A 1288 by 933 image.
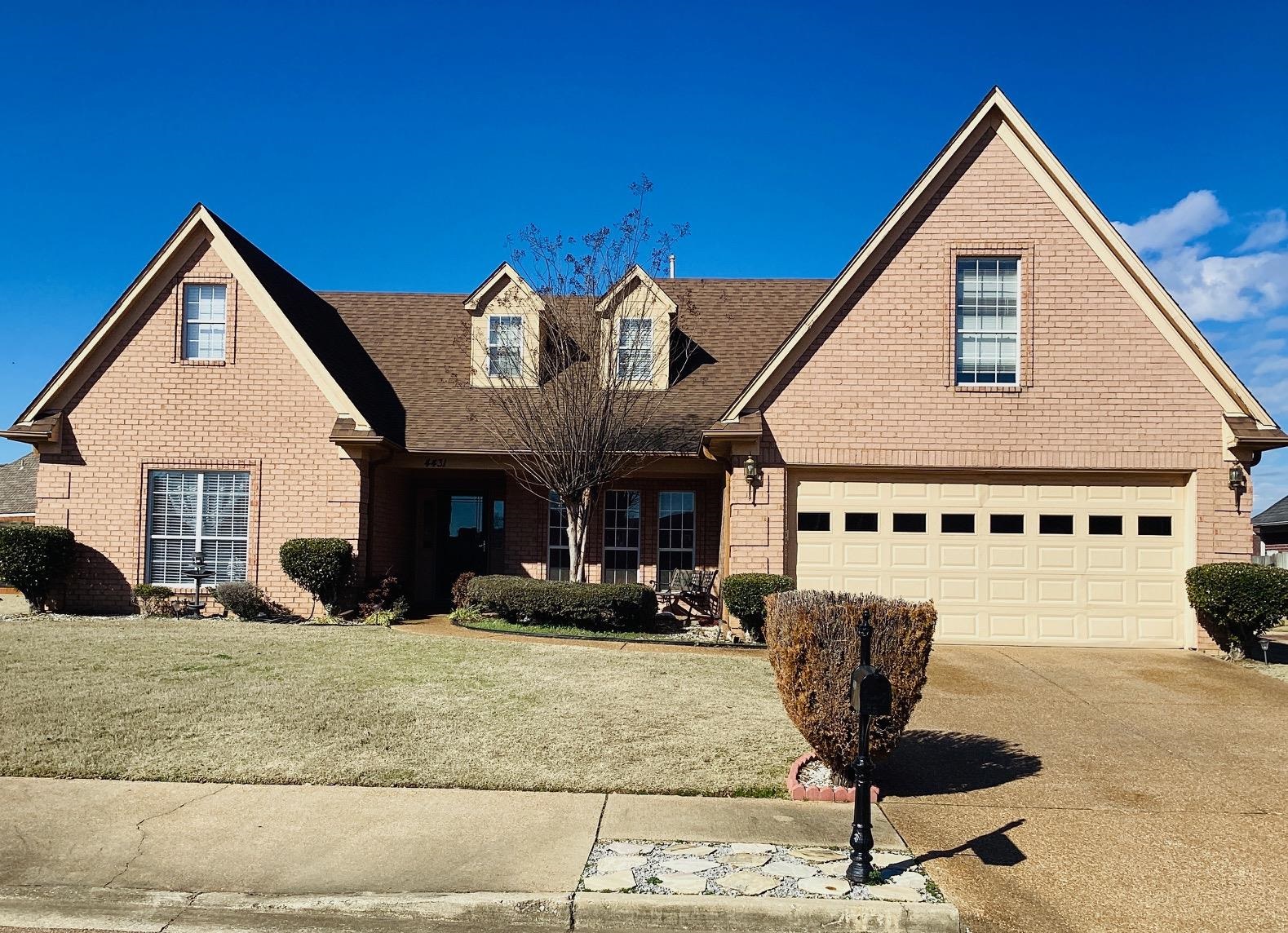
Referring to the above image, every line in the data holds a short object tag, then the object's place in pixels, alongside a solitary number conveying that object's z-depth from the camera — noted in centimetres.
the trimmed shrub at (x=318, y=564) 1524
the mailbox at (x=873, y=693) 546
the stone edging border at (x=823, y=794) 665
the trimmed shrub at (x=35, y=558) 1514
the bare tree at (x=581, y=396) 1562
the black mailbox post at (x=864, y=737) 516
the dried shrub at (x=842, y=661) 636
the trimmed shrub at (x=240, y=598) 1537
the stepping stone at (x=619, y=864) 529
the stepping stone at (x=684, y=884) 498
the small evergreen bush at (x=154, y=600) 1565
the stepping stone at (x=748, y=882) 500
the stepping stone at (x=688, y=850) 550
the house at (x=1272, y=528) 3359
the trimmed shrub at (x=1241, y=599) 1308
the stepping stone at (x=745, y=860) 533
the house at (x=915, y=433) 1430
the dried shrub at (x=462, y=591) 1591
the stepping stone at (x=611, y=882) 502
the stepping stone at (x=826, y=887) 498
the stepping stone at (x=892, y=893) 495
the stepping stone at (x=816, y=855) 546
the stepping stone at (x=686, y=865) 525
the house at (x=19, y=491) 2717
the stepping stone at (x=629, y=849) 552
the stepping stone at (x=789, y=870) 521
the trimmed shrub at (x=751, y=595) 1366
